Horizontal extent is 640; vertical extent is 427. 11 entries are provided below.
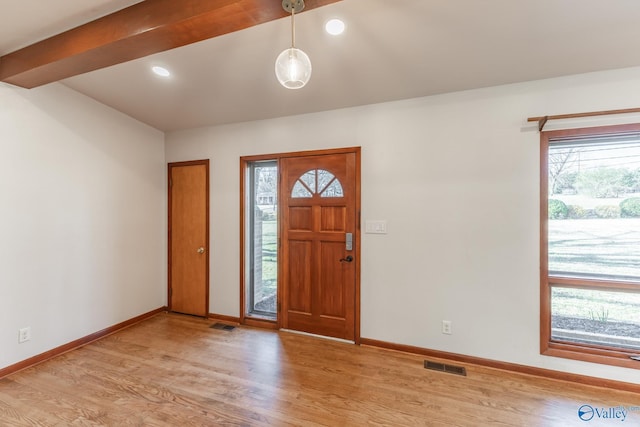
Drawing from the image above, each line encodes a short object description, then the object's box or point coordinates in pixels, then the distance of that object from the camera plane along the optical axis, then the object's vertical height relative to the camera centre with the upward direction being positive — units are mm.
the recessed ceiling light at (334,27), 1874 +1293
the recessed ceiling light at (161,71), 2480 +1291
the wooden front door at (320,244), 2922 -372
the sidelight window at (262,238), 3373 -346
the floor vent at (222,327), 3273 -1419
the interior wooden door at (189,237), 3611 -362
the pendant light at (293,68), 1396 +740
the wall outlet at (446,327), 2572 -1102
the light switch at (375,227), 2799 -164
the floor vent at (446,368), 2381 -1405
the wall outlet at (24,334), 2450 -1124
